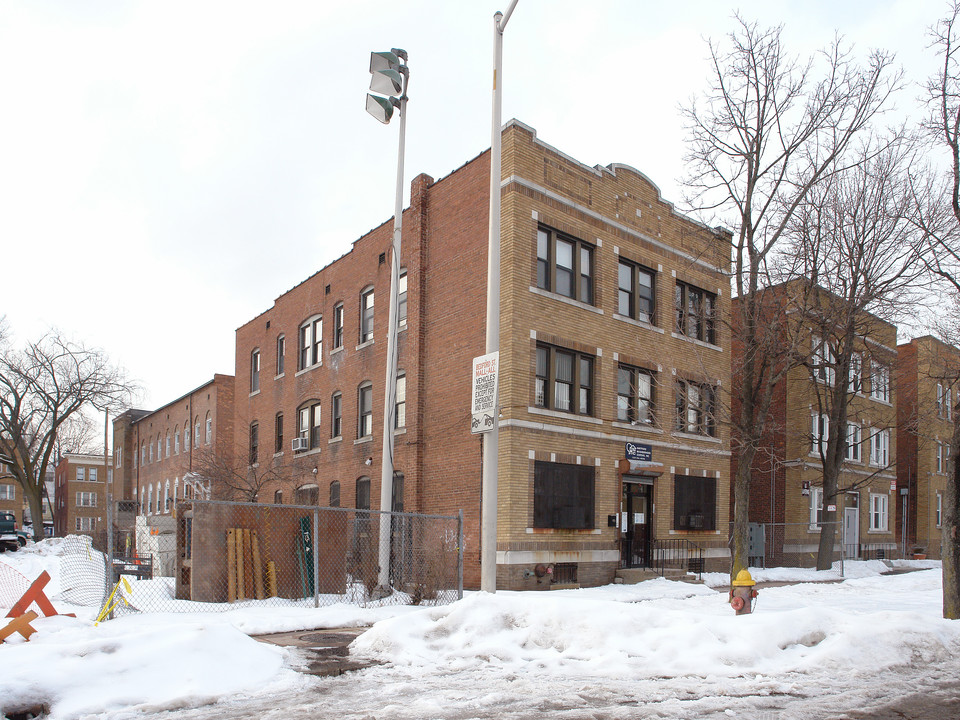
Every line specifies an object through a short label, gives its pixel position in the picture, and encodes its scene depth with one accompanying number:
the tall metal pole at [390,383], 16.67
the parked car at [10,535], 42.09
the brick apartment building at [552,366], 21.31
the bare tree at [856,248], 20.47
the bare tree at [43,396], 54.59
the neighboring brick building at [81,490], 94.19
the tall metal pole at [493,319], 13.48
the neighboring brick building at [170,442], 42.19
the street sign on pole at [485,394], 13.64
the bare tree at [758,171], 19.67
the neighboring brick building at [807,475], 30.70
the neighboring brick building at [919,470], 38.97
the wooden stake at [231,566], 15.03
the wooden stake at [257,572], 15.49
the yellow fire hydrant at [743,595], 11.75
